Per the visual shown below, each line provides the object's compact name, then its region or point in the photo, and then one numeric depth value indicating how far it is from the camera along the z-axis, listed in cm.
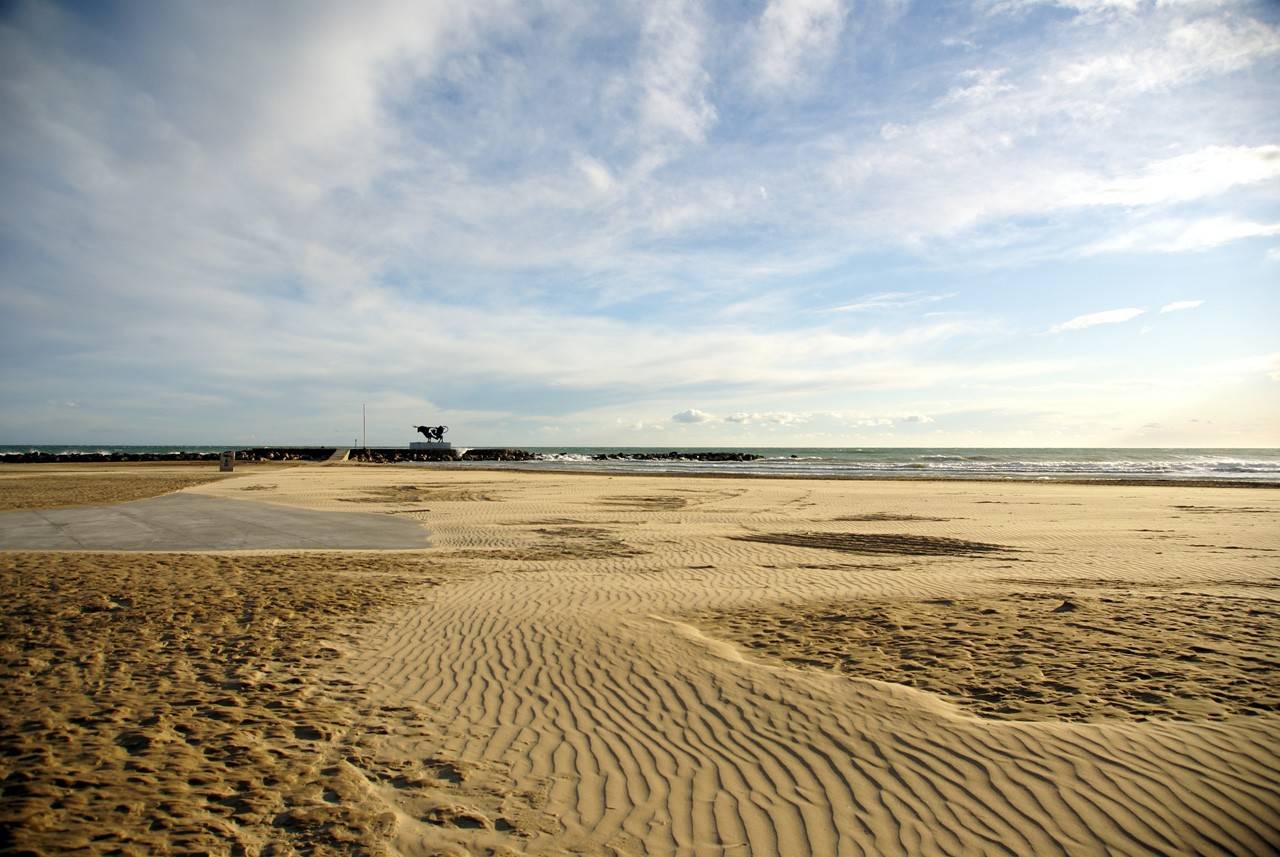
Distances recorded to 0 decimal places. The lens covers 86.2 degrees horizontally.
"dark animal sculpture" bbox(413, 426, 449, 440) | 8868
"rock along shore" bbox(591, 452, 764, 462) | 8419
